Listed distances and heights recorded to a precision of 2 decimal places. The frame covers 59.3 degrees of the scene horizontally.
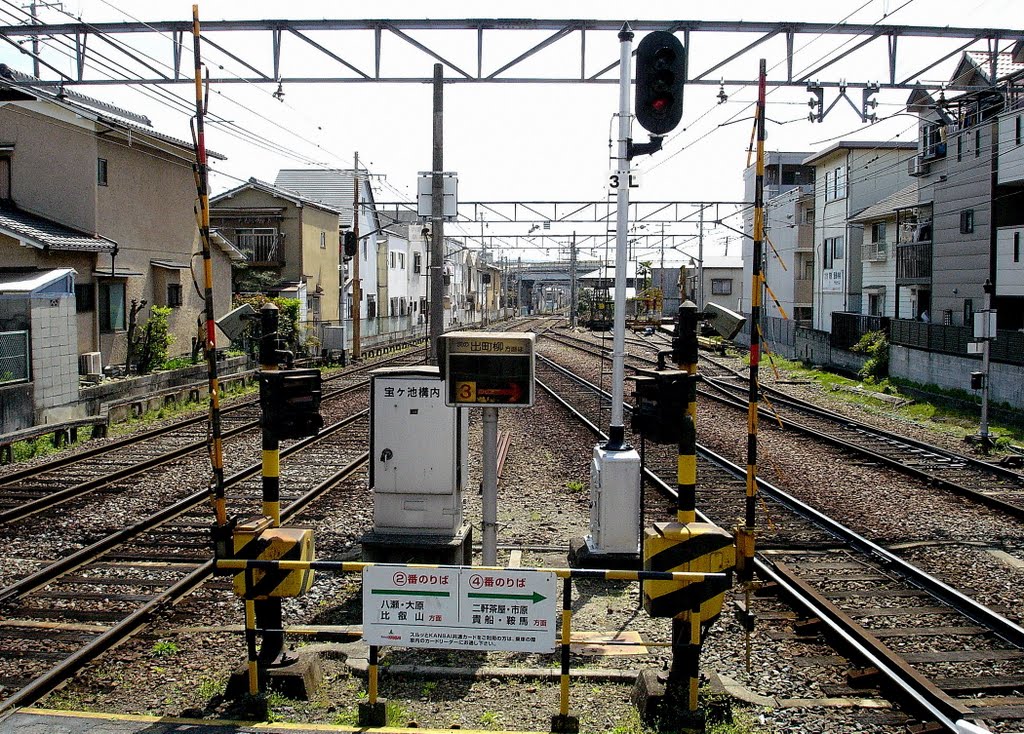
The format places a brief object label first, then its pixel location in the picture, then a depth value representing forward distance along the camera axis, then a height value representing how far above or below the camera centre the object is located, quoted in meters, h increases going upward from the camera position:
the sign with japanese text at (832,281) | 39.64 +1.90
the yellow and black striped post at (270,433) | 5.91 -0.73
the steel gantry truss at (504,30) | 12.20 +3.96
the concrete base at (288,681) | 5.18 -2.10
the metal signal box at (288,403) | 5.87 -0.53
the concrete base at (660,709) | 4.75 -2.09
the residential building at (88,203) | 20.84 +2.98
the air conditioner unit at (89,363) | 20.73 -0.97
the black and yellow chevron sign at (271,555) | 5.37 -1.41
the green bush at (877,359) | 28.36 -1.13
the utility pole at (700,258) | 39.49 +2.95
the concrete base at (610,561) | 7.78 -2.07
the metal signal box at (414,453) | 8.10 -1.19
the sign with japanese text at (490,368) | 6.40 -0.33
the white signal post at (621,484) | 7.73 -1.39
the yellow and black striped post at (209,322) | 5.54 +0.00
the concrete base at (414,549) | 7.80 -1.97
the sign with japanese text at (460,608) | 4.73 -1.51
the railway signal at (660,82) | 6.89 +1.88
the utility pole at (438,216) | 12.27 +1.45
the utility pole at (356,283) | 32.75 +1.45
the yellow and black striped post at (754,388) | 5.30 -0.39
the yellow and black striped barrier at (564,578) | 4.75 -1.40
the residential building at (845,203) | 38.00 +5.29
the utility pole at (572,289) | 57.54 +2.35
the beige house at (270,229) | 38.06 +3.96
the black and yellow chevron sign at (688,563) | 5.04 -1.36
